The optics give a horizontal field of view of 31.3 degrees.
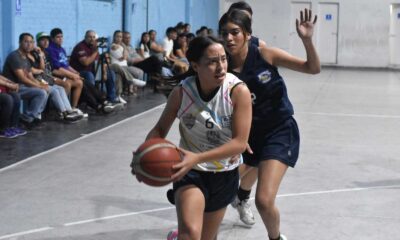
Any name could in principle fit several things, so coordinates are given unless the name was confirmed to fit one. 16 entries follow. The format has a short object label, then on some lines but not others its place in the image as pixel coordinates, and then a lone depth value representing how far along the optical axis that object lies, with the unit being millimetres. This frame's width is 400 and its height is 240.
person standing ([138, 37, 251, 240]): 3783
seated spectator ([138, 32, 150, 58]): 16986
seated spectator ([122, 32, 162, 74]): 15781
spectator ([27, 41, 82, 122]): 11005
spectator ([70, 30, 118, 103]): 12898
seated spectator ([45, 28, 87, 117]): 11891
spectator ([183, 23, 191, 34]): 20275
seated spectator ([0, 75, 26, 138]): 9758
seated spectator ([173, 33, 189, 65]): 18681
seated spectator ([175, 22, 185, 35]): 19805
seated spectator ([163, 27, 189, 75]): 16719
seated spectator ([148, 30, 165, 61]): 17453
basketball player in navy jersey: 4590
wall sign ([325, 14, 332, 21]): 28641
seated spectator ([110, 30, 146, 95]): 14867
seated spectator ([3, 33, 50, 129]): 10422
